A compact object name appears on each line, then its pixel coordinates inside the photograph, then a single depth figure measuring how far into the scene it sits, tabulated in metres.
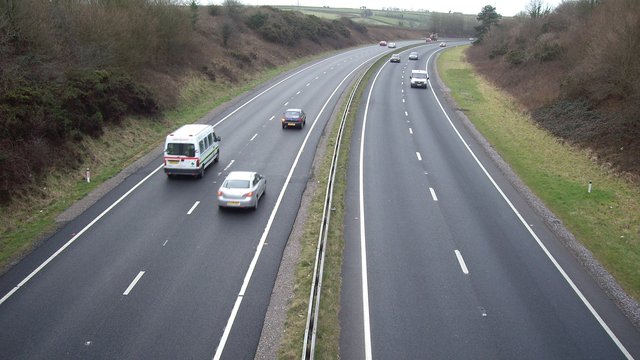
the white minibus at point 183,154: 25.48
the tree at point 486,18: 98.25
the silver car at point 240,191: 21.45
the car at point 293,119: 36.34
